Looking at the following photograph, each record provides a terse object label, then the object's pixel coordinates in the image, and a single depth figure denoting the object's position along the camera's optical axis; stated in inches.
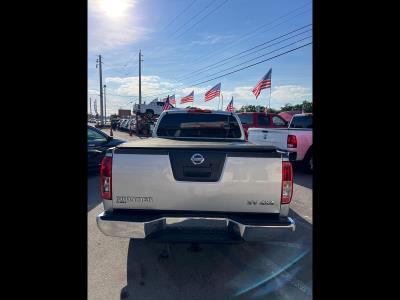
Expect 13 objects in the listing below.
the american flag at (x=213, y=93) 1015.0
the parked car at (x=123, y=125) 1531.5
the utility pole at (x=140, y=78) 1713.6
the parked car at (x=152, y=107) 1549.0
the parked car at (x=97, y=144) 326.3
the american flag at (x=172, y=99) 1362.1
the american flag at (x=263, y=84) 777.6
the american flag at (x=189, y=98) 1210.6
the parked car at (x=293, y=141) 341.7
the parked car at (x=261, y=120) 550.5
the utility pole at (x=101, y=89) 2011.6
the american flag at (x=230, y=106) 1075.3
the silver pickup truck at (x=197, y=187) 117.1
